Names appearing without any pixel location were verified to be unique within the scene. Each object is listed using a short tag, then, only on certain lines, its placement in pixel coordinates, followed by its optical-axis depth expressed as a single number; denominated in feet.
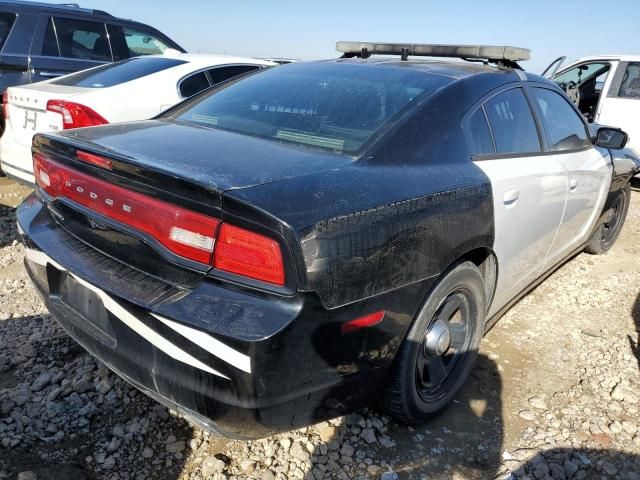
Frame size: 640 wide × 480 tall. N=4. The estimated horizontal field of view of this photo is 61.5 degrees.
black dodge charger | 5.21
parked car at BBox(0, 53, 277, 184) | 13.34
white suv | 24.82
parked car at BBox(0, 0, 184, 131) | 19.02
